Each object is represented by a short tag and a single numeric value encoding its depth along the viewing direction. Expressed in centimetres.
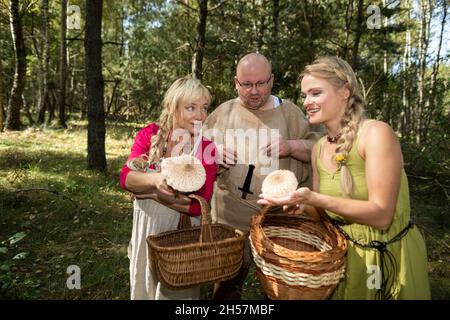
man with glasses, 295
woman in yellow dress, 182
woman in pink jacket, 253
